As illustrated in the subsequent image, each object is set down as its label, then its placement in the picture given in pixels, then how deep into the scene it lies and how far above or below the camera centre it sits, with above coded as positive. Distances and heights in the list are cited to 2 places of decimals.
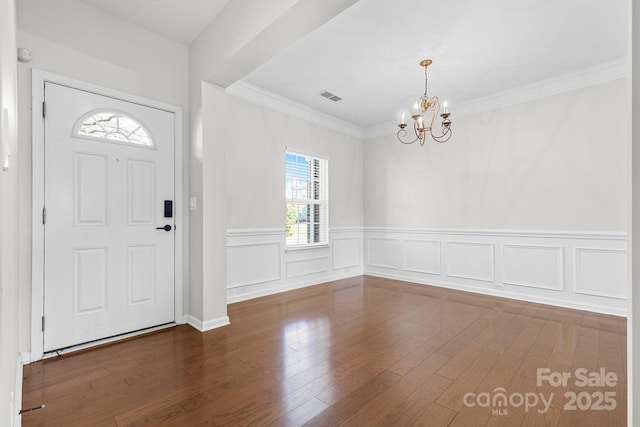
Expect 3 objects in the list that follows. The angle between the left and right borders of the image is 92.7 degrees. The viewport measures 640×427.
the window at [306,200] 4.71 +0.28
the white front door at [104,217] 2.38 +0.02
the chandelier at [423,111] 3.06 +1.06
